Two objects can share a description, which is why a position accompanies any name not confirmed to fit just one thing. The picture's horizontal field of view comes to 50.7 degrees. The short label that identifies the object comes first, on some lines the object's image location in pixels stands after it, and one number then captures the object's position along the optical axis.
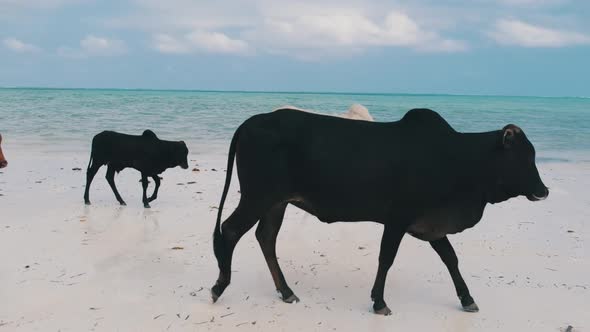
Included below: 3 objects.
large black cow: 4.53
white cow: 9.08
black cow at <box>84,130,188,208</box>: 9.04
